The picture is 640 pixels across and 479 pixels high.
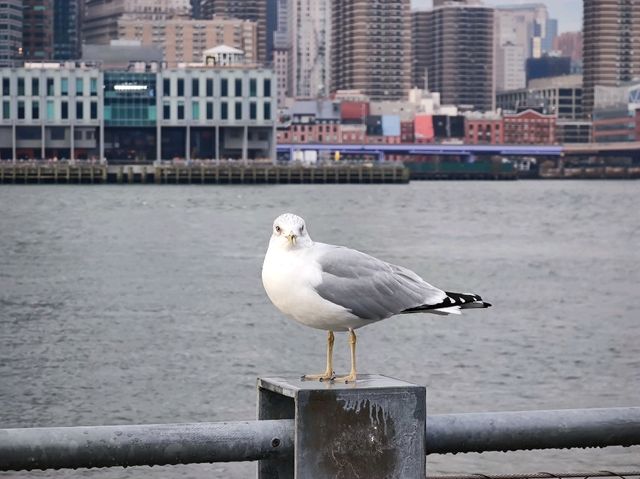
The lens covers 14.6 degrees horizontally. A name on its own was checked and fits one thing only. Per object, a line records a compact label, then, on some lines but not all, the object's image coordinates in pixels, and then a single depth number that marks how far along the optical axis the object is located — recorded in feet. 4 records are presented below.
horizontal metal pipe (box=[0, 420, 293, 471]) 20.80
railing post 22.06
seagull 25.37
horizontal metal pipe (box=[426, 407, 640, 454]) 22.41
